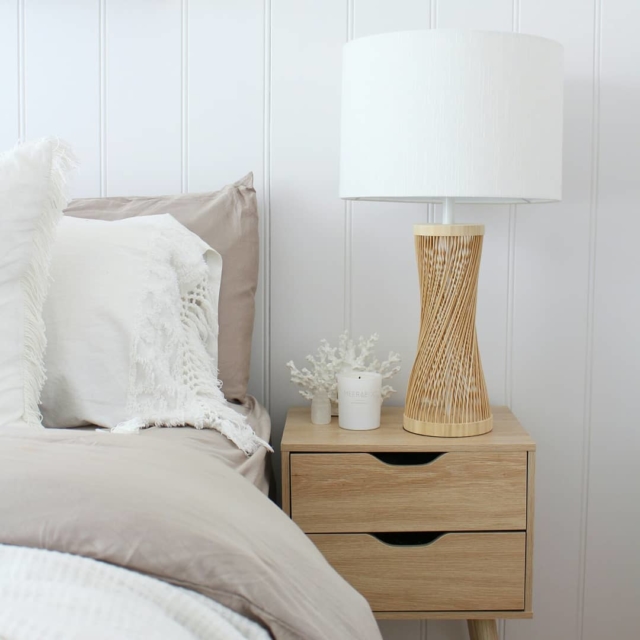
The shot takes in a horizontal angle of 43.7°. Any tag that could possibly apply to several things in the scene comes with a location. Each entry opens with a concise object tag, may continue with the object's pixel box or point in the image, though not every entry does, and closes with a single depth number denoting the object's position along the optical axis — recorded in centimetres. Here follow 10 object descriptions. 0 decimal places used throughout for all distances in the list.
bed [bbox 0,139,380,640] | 72
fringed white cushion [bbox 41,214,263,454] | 130
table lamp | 136
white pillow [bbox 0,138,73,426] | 121
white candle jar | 156
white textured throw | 62
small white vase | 163
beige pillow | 161
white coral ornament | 165
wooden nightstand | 146
